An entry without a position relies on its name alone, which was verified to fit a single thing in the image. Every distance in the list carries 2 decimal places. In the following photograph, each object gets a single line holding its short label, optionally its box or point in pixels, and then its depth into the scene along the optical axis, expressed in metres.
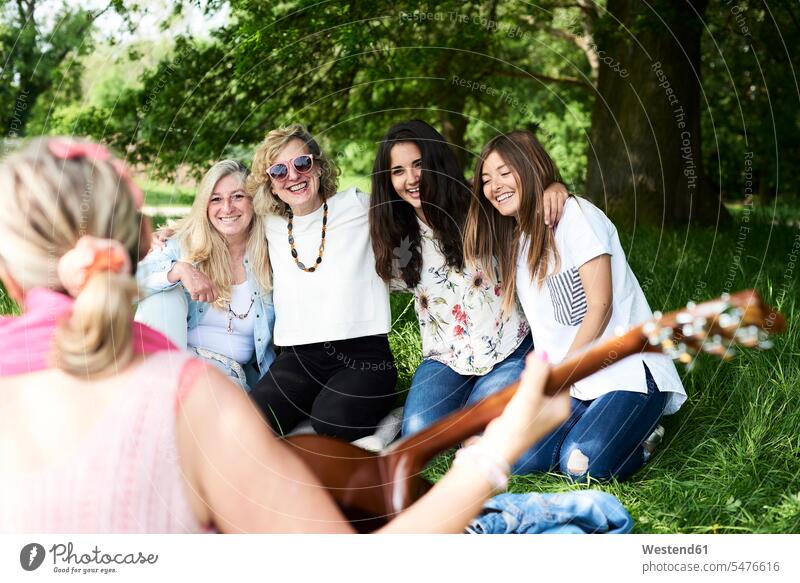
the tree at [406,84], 3.33
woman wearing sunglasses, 2.53
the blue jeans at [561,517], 2.05
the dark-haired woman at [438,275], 2.52
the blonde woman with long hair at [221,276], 2.46
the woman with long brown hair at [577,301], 2.35
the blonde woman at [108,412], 1.72
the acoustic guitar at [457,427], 2.11
